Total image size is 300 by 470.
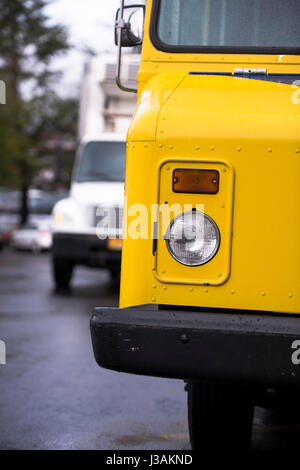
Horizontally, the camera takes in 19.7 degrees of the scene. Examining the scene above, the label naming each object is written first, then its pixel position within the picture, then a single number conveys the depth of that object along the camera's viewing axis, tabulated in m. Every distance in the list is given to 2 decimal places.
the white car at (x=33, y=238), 34.16
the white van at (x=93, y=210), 13.41
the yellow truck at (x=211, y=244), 3.71
